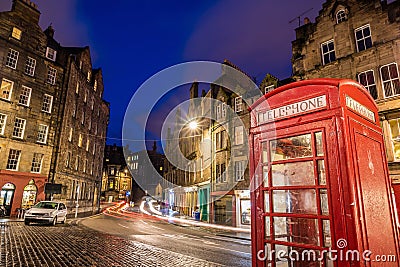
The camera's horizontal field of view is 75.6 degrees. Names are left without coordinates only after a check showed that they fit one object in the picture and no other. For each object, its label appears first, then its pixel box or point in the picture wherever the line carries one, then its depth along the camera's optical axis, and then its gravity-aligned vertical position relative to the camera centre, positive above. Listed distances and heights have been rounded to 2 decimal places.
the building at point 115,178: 83.75 +3.91
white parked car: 16.12 -1.56
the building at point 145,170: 94.69 +7.75
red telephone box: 2.90 +0.21
